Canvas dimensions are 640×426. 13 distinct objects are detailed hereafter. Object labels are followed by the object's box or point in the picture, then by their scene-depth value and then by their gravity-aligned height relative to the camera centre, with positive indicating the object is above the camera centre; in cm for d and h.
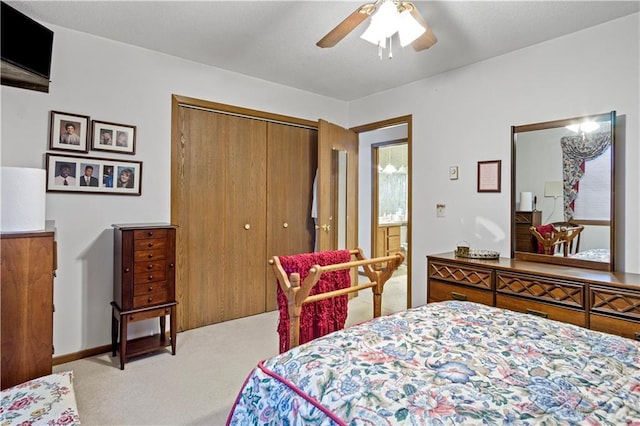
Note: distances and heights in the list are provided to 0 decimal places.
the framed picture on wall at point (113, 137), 277 +61
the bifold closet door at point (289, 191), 391 +28
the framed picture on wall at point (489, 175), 306 +37
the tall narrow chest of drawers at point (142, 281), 256 -50
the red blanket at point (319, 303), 196 -51
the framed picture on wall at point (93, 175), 261 +30
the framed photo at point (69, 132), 258 +61
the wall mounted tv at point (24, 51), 217 +104
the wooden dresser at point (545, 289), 204 -49
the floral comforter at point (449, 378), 90 -48
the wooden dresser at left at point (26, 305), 188 -51
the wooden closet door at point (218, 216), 330 -1
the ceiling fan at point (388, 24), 182 +106
